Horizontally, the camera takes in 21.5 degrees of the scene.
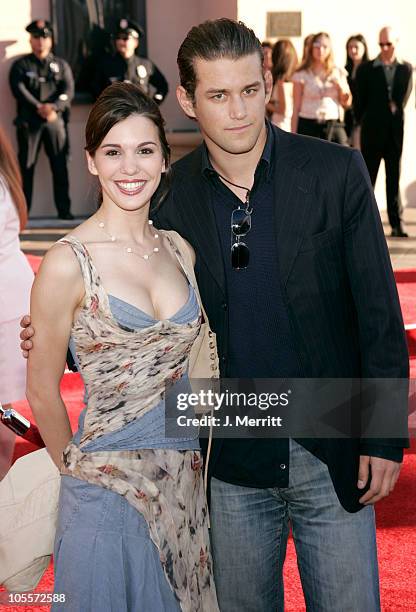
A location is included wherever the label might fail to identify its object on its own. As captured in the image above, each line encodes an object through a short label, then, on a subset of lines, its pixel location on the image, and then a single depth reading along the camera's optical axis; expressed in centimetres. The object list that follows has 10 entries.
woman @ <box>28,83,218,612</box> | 246
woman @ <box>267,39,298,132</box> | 1305
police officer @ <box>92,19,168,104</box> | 1401
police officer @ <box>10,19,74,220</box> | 1374
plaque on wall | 1466
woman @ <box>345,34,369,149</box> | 1336
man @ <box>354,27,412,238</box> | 1170
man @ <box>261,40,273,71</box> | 1327
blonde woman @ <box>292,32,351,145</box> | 1216
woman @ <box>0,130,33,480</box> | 436
